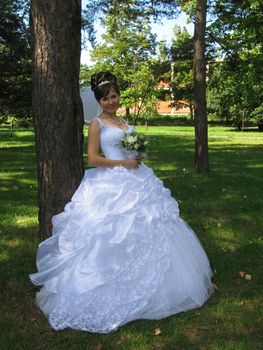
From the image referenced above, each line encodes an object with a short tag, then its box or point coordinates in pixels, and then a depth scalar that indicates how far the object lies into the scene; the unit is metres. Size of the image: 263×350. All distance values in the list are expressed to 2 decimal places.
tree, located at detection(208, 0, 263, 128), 15.63
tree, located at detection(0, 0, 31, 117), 20.05
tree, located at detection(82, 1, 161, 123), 33.94
